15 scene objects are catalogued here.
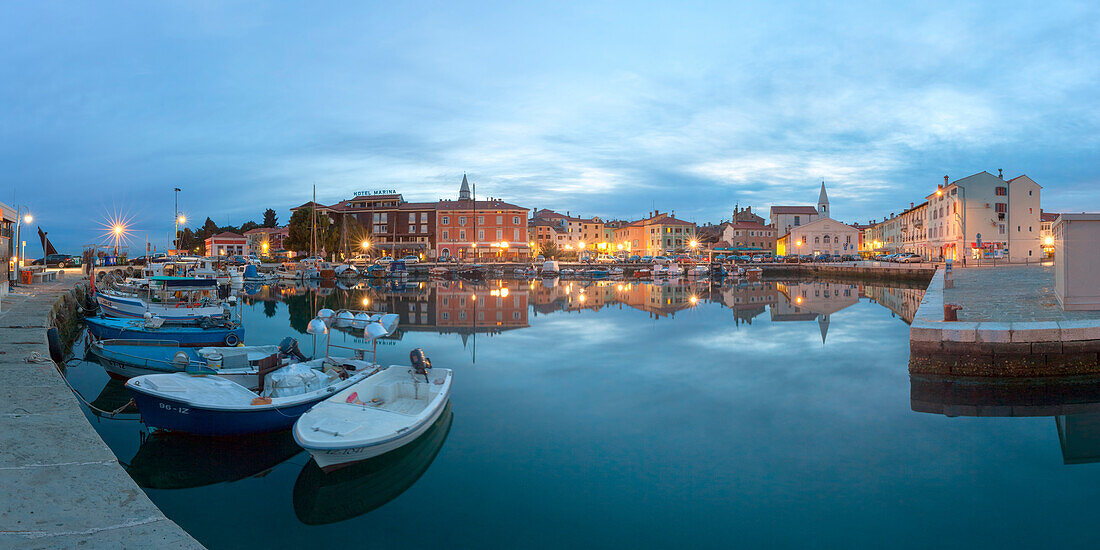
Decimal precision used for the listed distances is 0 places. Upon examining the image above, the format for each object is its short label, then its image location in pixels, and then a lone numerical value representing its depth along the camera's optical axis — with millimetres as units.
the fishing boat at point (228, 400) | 8383
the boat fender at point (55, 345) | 12328
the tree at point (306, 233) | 64062
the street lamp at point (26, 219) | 31220
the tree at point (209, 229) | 108956
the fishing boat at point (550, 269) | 62469
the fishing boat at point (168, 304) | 20906
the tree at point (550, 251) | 88481
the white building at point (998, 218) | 54750
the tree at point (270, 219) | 111888
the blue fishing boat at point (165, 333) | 16266
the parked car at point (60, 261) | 51531
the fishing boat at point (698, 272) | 64962
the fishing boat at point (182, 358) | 11367
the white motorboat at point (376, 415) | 7211
